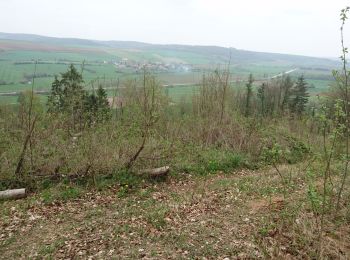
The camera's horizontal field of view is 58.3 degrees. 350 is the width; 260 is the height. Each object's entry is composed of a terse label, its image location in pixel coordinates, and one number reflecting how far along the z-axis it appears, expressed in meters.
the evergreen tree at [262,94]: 33.05
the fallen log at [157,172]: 9.24
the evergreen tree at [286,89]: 32.84
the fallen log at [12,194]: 7.66
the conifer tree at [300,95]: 32.78
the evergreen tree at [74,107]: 9.67
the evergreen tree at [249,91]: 31.20
